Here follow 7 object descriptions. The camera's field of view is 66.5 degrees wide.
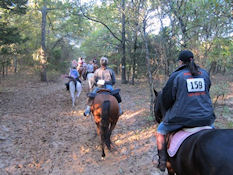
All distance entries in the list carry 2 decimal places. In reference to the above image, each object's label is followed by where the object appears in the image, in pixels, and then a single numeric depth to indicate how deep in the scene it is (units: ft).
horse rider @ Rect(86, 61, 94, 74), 42.40
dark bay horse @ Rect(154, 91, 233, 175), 5.87
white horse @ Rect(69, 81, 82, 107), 32.40
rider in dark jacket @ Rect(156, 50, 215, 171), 8.15
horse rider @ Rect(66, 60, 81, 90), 32.50
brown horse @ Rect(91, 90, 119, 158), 15.80
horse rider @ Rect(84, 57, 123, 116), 18.90
